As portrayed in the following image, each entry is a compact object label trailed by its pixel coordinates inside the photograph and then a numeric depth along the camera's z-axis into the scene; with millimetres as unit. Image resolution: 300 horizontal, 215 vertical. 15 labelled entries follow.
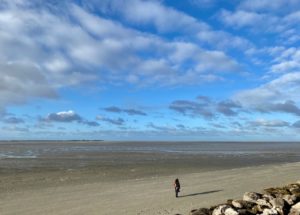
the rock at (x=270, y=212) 15422
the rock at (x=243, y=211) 15292
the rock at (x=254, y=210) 15944
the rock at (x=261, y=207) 16073
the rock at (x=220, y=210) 15320
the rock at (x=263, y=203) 16438
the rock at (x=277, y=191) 19297
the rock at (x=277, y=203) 16172
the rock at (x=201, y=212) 15855
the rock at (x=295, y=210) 15153
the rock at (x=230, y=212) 15000
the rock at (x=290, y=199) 16959
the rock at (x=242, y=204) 16488
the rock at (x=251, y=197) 17302
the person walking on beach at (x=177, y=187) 22689
